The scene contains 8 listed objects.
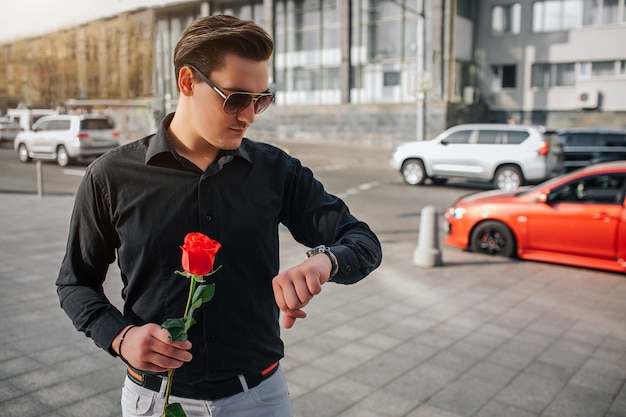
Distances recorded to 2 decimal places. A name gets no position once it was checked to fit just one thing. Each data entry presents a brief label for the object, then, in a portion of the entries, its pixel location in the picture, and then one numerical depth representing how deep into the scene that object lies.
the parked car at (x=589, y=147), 18.69
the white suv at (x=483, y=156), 17.03
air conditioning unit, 30.81
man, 1.78
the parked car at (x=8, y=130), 31.56
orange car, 8.26
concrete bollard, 8.50
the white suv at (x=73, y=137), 21.81
